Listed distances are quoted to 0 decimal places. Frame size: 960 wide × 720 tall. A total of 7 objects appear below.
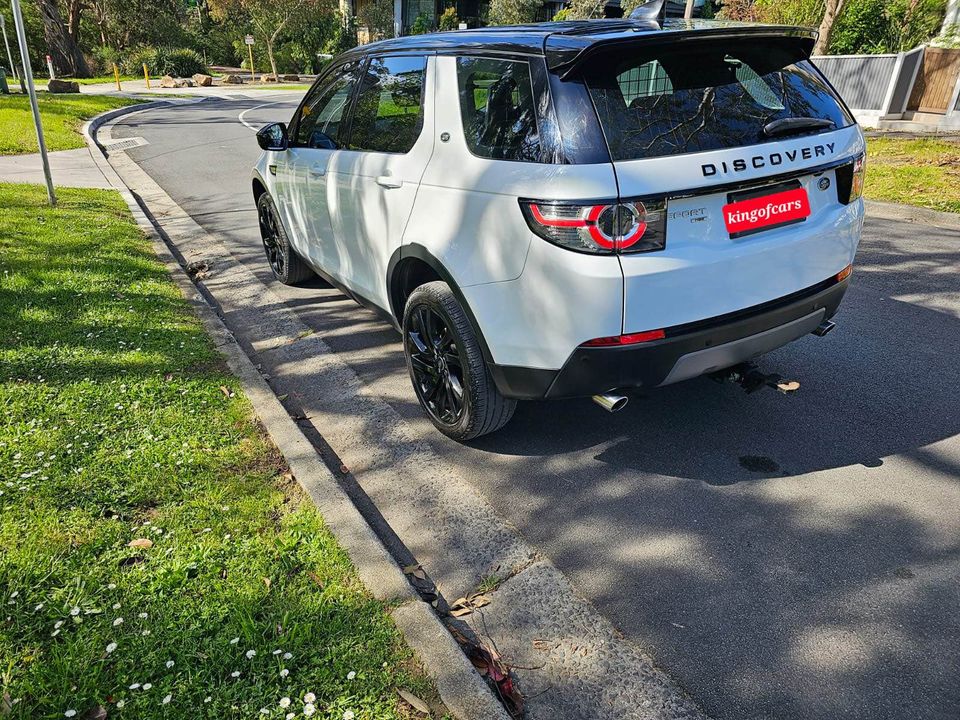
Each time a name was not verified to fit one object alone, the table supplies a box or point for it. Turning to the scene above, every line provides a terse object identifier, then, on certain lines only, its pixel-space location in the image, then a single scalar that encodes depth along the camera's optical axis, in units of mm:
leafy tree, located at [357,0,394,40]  44656
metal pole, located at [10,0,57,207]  6832
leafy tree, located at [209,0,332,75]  39750
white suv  2646
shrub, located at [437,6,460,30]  47000
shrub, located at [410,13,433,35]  46697
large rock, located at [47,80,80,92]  25906
